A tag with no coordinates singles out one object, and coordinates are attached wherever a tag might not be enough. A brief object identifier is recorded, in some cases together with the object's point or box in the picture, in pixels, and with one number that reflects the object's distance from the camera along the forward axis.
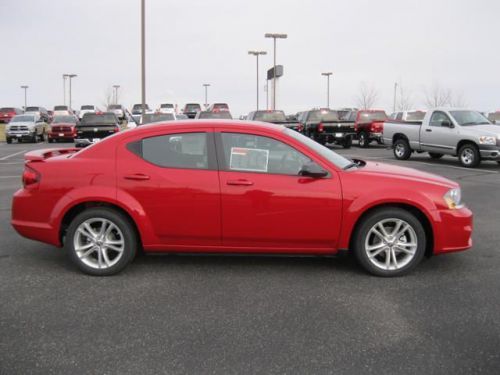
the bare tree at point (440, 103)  73.30
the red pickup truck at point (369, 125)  24.27
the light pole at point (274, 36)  41.78
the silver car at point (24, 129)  29.29
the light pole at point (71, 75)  73.56
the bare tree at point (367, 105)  80.81
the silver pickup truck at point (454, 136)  14.50
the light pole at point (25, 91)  88.56
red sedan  4.76
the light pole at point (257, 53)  50.53
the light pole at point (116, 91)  85.56
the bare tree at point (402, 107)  78.86
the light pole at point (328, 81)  60.81
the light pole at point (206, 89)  79.19
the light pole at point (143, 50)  24.35
